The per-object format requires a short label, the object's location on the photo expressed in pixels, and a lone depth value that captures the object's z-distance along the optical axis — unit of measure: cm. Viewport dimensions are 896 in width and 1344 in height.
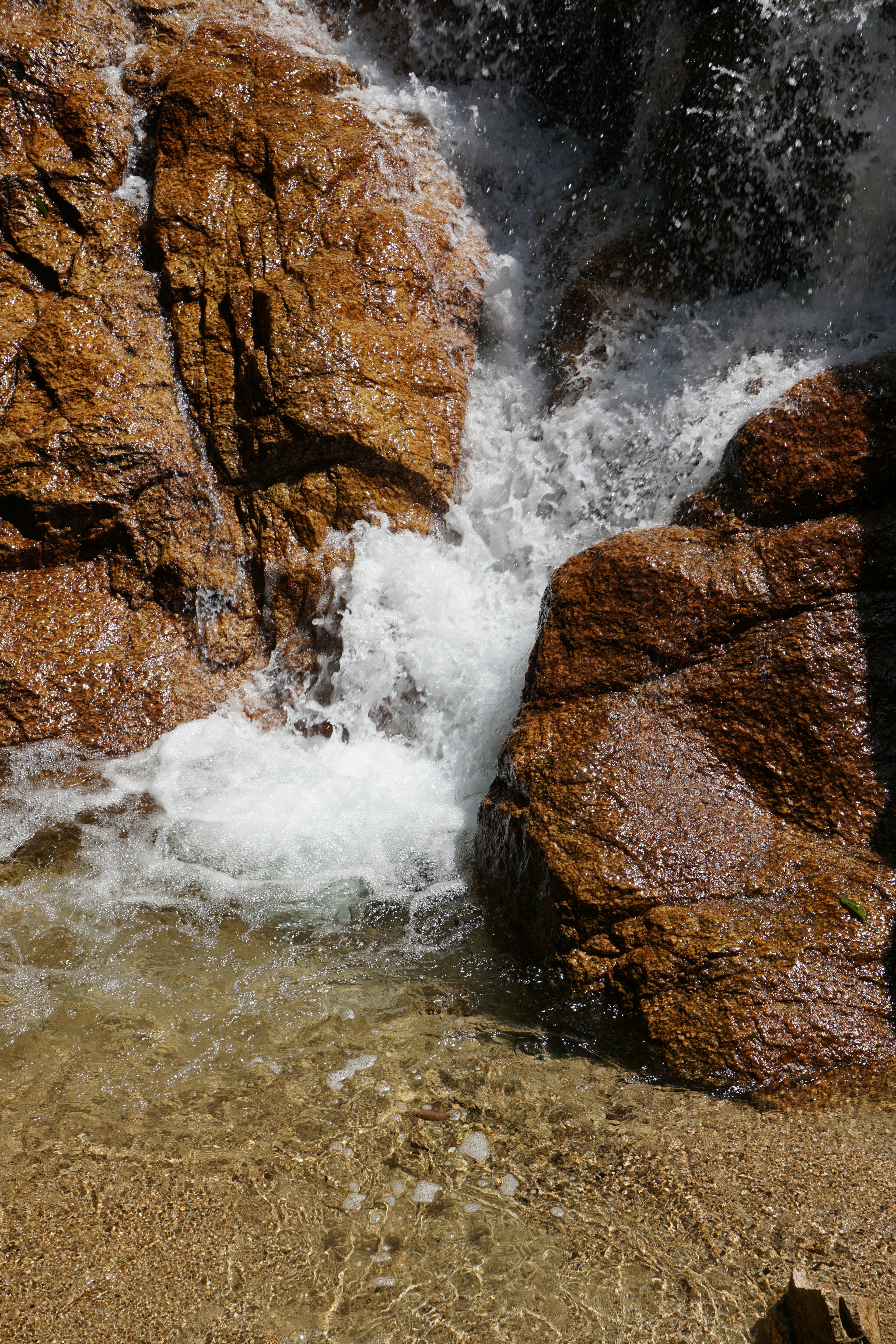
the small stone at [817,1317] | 152
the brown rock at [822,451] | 325
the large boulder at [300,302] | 453
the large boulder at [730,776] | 257
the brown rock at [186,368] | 439
